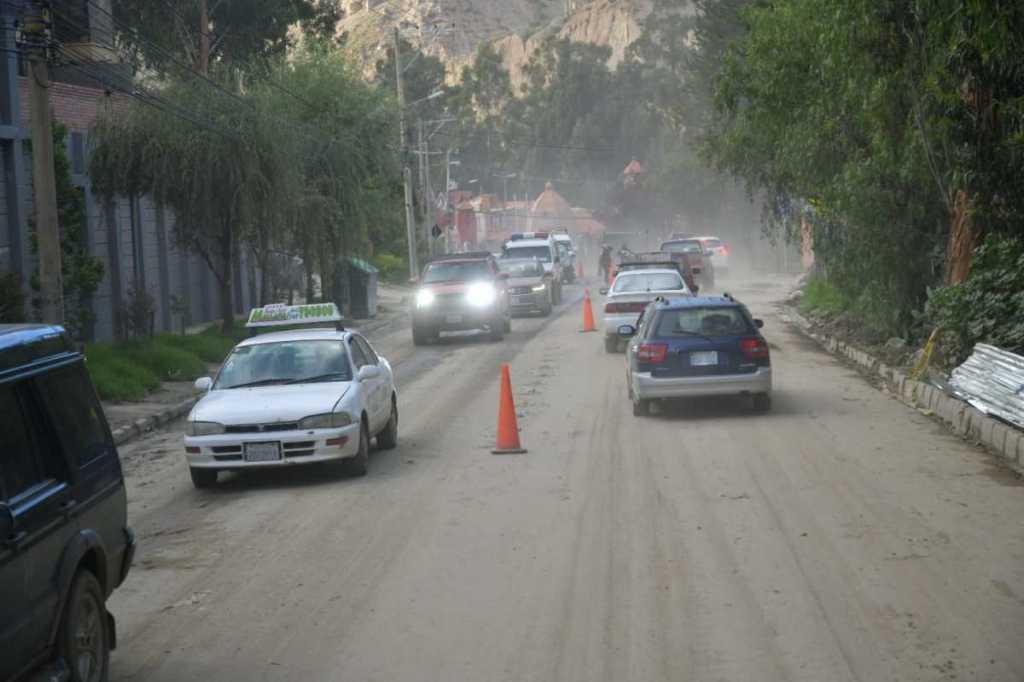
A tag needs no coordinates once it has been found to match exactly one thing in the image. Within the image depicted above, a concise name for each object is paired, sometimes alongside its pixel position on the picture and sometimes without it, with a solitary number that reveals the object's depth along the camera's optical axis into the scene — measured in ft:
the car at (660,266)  95.14
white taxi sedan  43.80
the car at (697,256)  154.30
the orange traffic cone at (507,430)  49.47
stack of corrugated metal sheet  47.93
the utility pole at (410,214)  171.22
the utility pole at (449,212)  277.40
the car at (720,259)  217.77
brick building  89.51
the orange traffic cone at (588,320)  111.24
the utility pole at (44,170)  57.67
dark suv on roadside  19.35
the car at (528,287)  130.93
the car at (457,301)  103.81
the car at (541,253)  146.82
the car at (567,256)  204.13
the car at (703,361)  56.18
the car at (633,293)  86.94
